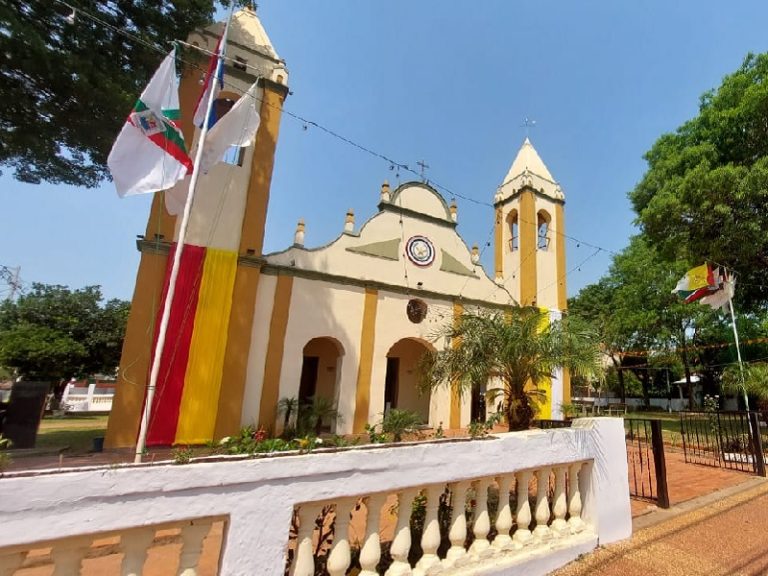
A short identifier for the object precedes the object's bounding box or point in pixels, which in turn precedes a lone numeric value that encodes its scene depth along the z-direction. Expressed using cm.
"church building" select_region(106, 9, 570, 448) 918
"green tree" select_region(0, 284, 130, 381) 1705
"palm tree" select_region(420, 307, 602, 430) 567
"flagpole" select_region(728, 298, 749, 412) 989
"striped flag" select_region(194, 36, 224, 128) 716
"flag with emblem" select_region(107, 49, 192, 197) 582
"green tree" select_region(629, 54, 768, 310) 1098
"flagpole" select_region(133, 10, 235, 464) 601
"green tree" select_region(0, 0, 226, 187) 712
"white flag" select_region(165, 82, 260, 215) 715
